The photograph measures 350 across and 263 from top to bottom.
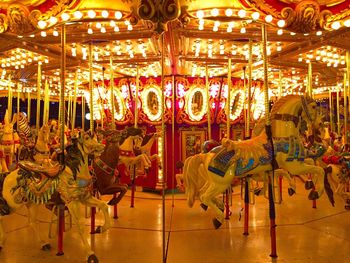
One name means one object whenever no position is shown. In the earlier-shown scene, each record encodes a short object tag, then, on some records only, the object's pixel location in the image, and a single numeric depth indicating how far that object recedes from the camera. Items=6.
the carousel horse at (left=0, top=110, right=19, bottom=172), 9.77
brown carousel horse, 5.62
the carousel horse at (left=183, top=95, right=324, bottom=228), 4.45
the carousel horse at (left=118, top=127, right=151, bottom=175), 7.22
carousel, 4.15
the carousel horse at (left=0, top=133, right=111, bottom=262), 4.16
